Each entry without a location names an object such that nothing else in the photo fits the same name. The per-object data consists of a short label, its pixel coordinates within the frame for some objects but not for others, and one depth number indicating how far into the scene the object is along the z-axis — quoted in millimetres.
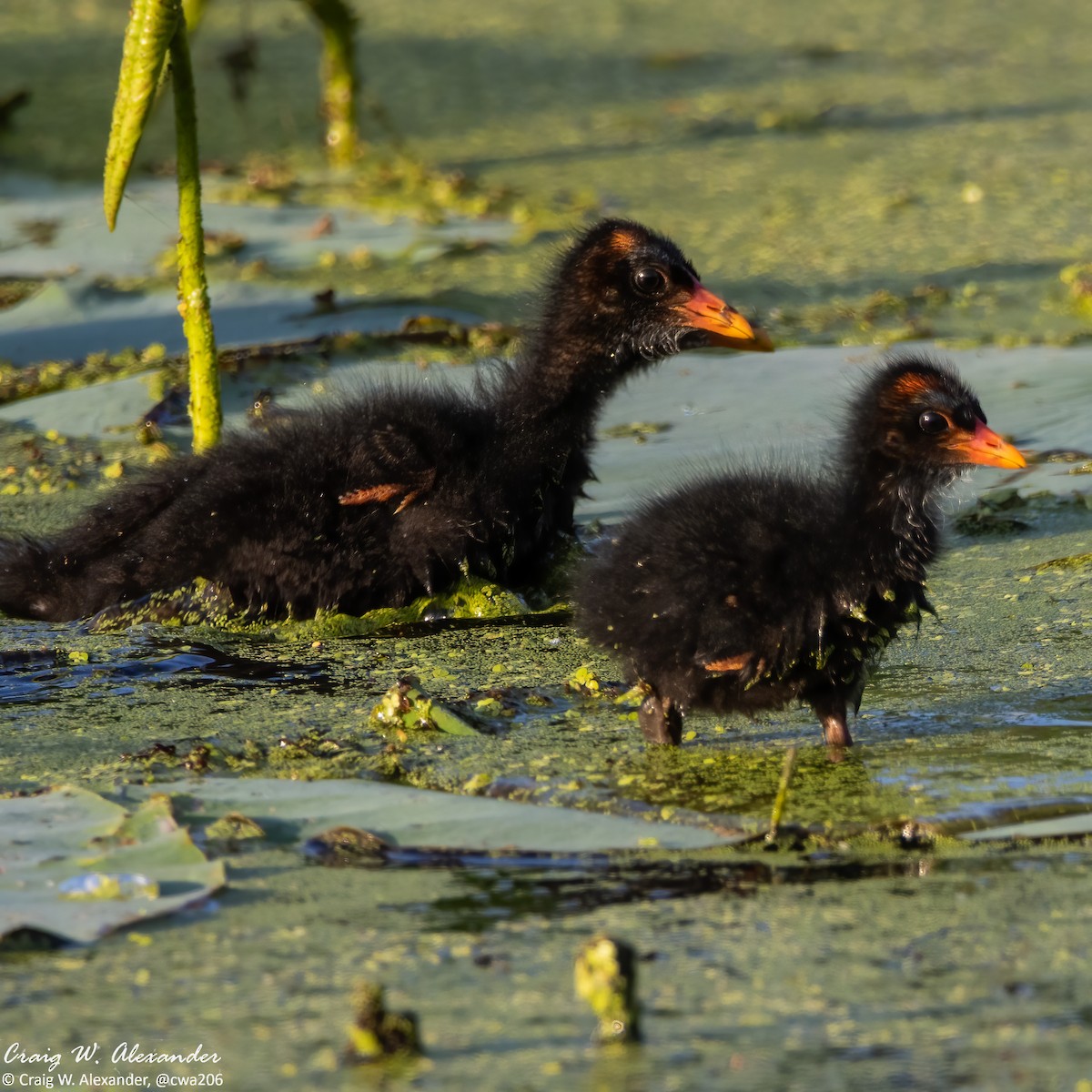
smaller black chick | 6797
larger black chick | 8500
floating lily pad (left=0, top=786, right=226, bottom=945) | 5238
